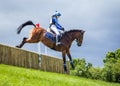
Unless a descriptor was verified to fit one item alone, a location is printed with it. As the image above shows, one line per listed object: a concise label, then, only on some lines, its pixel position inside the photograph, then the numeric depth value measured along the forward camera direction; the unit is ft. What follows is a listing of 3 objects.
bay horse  93.81
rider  93.71
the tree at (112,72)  142.88
